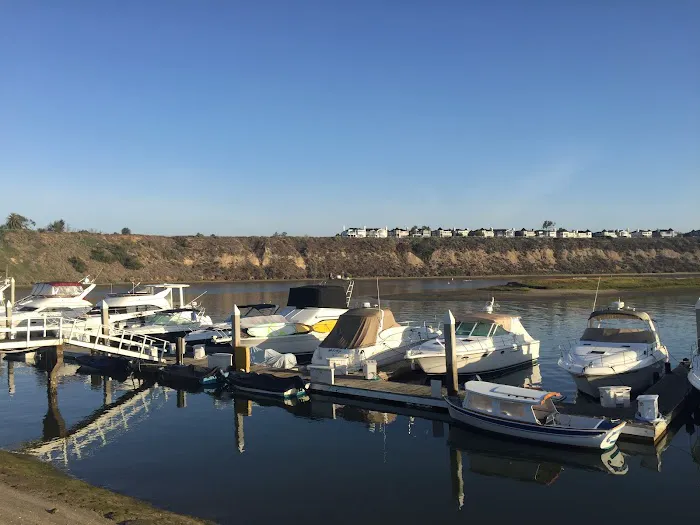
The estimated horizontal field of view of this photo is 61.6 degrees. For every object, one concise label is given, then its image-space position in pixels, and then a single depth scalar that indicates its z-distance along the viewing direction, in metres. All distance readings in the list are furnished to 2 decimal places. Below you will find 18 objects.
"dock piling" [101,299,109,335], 29.33
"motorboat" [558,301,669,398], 20.66
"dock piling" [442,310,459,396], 19.95
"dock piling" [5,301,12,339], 30.43
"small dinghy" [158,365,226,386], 24.58
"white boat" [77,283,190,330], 36.03
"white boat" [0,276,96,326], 38.25
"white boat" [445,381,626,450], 15.68
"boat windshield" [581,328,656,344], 22.58
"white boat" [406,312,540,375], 24.38
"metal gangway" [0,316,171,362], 23.72
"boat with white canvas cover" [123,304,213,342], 33.81
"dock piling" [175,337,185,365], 27.28
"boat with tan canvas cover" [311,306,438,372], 24.66
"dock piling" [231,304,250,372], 24.83
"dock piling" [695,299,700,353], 22.11
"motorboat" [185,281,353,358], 30.83
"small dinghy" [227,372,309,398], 22.44
